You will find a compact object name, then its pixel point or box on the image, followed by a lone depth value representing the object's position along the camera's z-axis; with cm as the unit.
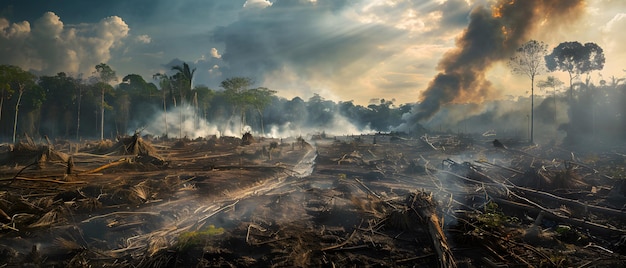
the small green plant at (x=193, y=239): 535
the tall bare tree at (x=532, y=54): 3234
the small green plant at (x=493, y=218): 627
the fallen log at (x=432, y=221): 497
